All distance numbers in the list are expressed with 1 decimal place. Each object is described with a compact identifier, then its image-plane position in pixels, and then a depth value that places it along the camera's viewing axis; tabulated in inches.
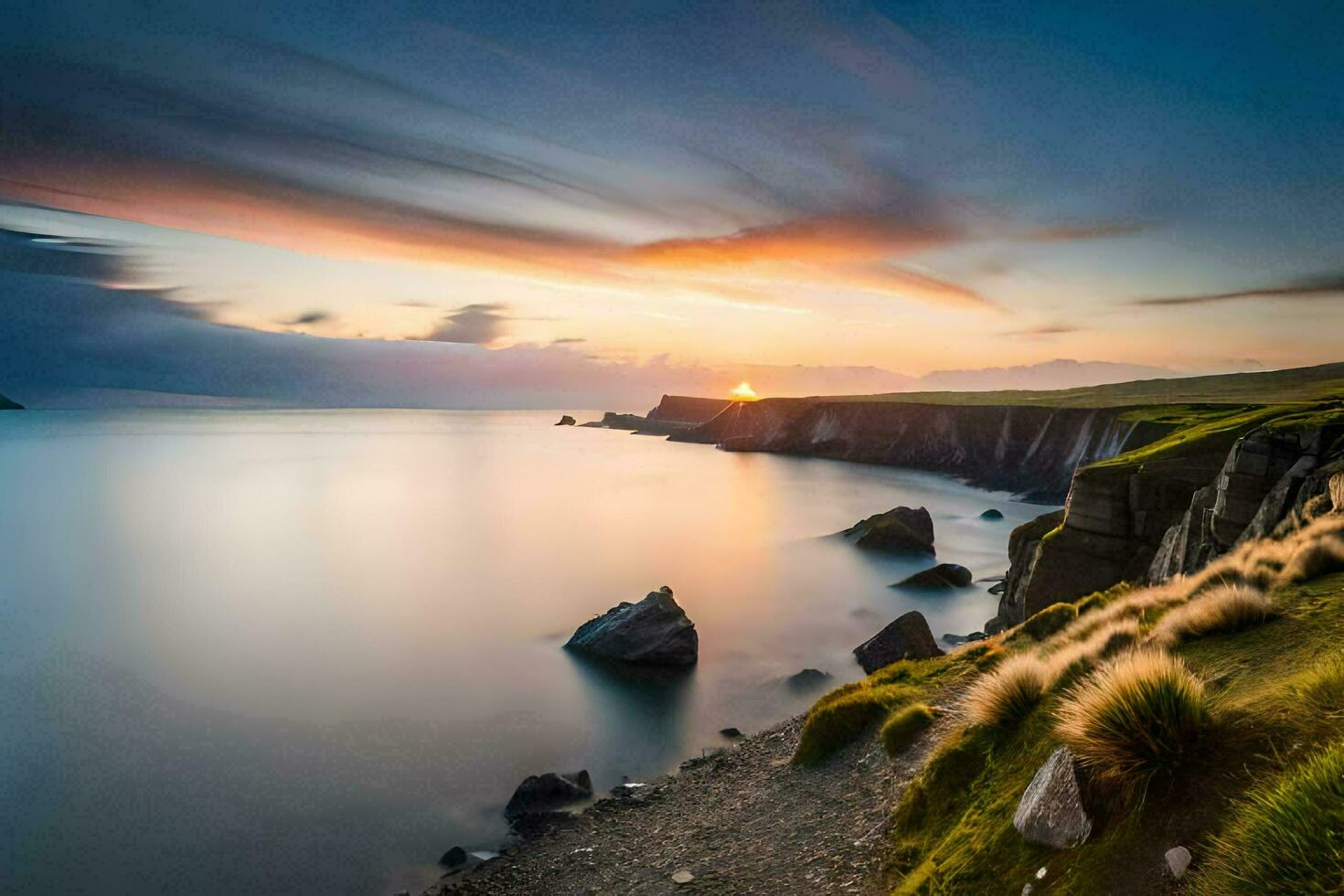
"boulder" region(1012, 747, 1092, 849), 242.2
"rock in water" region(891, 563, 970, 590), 1692.9
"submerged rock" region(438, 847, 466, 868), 621.9
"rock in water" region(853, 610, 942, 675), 1035.4
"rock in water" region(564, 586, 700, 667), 1130.0
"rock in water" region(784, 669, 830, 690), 1056.2
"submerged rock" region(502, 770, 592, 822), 696.4
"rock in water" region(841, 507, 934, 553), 2068.2
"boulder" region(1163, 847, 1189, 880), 197.2
